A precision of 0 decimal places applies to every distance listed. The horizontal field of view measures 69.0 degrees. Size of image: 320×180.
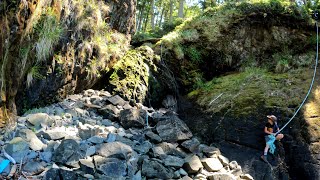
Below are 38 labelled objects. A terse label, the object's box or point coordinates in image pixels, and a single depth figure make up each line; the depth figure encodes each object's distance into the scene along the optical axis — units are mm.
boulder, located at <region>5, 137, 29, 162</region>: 3568
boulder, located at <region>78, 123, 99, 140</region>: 4437
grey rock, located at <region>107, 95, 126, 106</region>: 5871
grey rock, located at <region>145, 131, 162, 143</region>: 5022
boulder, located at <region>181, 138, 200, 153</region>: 5119
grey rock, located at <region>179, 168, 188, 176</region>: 4438
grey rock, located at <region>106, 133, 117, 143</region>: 4547
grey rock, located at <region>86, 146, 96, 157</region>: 4010
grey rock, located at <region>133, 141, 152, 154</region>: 4608
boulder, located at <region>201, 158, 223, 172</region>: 4742
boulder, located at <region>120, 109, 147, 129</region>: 5354
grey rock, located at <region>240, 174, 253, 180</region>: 4754
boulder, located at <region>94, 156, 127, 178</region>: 3768
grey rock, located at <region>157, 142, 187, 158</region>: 4808
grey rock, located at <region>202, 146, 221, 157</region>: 5128
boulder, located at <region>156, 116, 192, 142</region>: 5263
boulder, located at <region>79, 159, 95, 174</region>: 3658
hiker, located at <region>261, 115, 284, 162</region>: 5351
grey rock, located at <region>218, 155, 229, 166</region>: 5058
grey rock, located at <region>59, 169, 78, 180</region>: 3384
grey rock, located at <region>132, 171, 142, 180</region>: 3962
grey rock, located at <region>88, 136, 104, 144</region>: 4359
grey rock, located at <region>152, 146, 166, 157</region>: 4589
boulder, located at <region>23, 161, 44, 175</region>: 3449
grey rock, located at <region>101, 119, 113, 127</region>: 5204
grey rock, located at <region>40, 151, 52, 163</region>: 3703
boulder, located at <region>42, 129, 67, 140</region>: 4088
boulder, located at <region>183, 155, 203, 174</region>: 4506
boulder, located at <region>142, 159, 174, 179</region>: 4131
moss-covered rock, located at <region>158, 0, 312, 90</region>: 8298
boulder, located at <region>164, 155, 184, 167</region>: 4463
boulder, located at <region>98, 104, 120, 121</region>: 5475
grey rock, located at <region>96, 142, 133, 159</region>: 4064
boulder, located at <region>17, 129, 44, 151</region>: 3787
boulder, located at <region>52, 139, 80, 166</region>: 3705
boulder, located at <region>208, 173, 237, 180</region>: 4487
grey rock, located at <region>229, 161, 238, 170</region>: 5028
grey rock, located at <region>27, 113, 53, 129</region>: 4283
